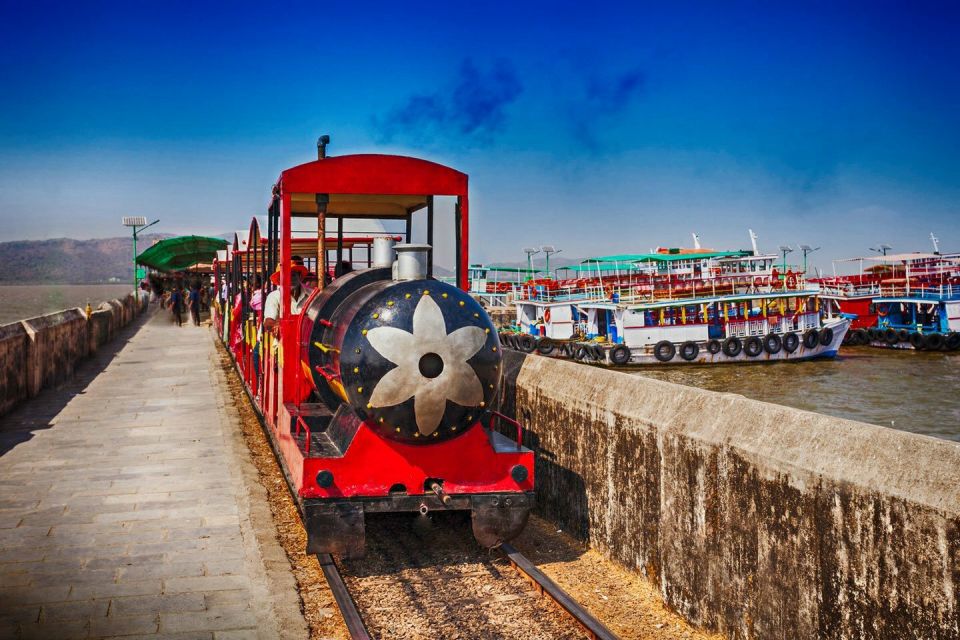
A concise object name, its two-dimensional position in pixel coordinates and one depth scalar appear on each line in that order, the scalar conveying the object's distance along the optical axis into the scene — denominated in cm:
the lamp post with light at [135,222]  5462
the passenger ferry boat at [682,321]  3606
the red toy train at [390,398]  582
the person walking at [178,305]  3416
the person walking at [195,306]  3444
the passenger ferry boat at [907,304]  4412
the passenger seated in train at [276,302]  830
